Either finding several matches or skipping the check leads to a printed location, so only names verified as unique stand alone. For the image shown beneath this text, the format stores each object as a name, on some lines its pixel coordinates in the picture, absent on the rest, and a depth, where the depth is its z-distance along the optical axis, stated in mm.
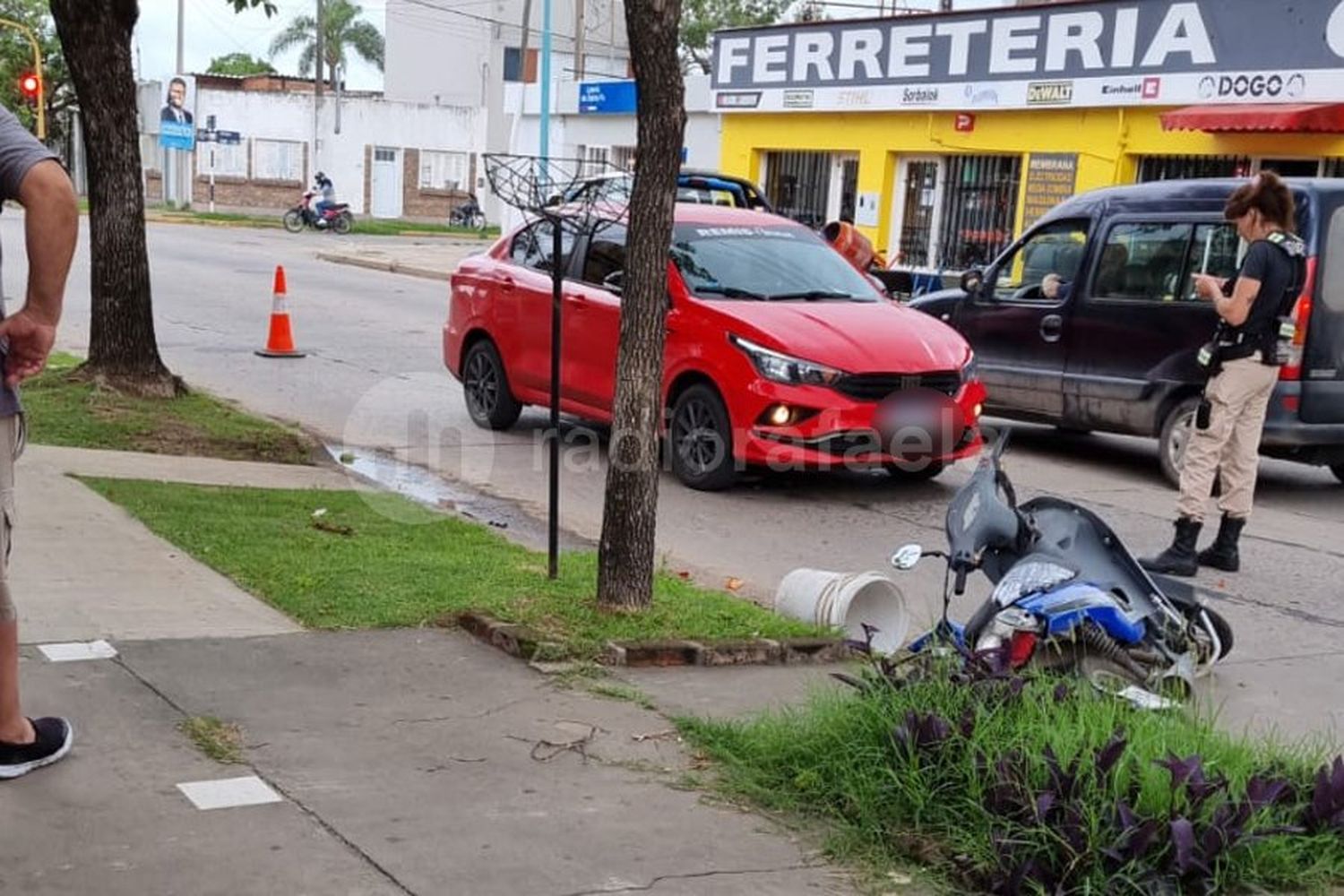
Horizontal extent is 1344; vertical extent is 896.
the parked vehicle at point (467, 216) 53500
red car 9164
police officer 7746
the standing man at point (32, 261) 3730
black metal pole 6441
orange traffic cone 15211
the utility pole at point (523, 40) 43747
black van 9750
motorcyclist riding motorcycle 44406
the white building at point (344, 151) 55688
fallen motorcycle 5137
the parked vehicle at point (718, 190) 17938
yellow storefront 18188
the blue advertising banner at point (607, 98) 31562
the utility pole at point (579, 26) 41562
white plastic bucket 6266
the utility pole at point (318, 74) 55406
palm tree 70875
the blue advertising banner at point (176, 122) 49781
